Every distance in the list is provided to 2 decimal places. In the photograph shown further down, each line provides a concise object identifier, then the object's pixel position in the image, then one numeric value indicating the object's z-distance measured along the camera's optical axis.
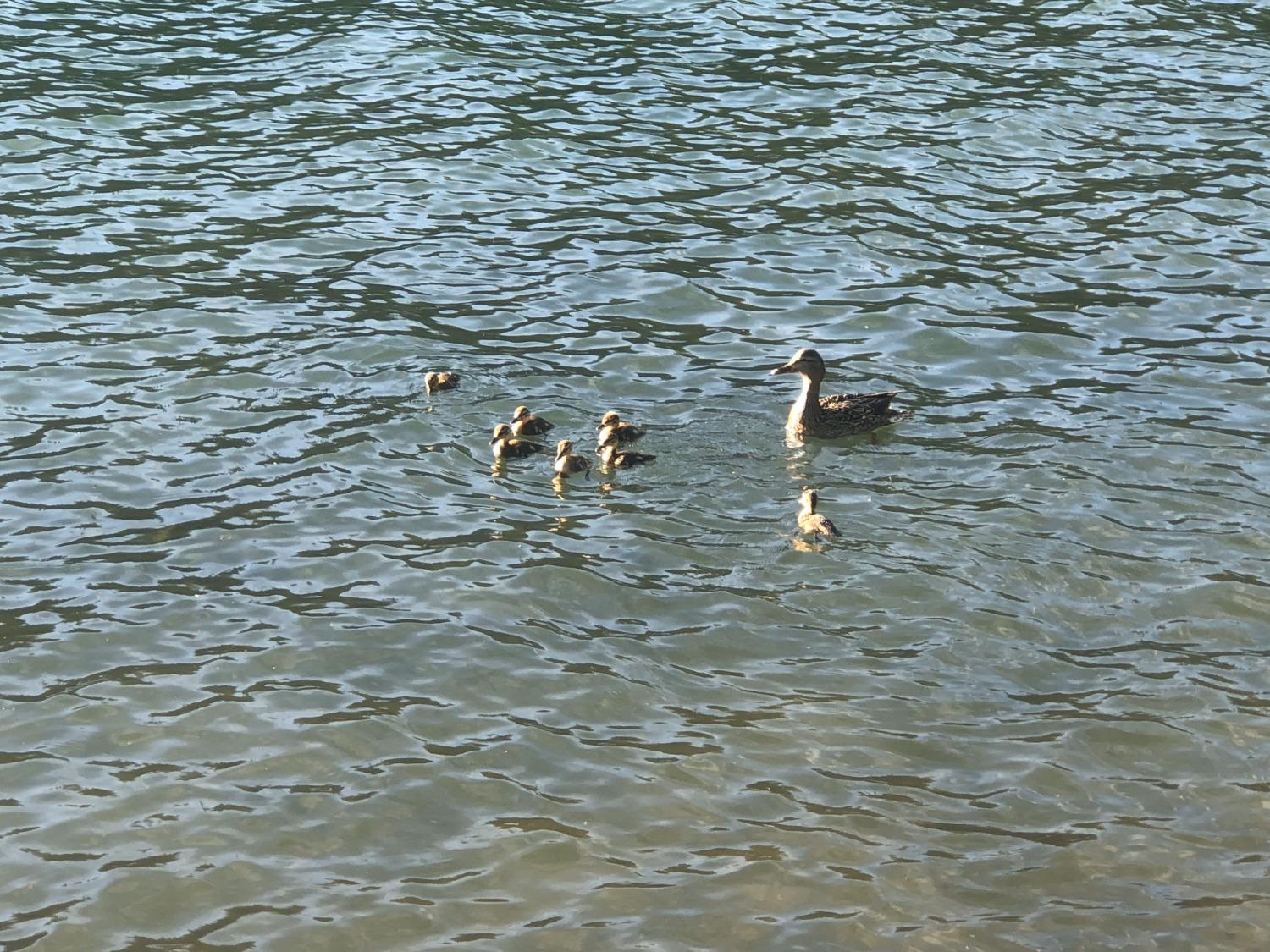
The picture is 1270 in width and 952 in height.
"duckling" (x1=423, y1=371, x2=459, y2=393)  14.01
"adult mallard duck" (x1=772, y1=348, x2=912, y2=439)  13.35
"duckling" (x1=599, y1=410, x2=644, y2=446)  13.08
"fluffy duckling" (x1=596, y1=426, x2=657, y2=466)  12.80
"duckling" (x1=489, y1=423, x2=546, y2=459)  12.98
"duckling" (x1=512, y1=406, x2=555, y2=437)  13.23
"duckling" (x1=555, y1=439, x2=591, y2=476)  12.70
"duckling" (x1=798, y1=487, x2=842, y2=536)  11.65
